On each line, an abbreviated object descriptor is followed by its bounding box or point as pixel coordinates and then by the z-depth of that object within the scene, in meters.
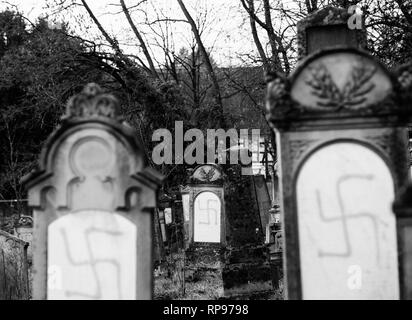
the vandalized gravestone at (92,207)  4.62
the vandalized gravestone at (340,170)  4.48
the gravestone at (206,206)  10.55
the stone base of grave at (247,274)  8.69
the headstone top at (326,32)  5.86
